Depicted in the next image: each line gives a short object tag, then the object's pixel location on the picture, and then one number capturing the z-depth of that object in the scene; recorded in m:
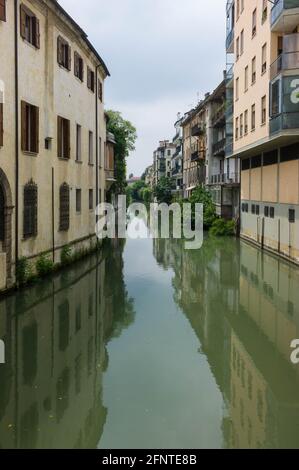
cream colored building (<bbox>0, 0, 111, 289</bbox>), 15.44
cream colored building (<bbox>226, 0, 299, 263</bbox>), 20.39
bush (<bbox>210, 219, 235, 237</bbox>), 37.22
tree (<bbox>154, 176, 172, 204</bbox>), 82.94
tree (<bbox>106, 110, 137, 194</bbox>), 55.13
